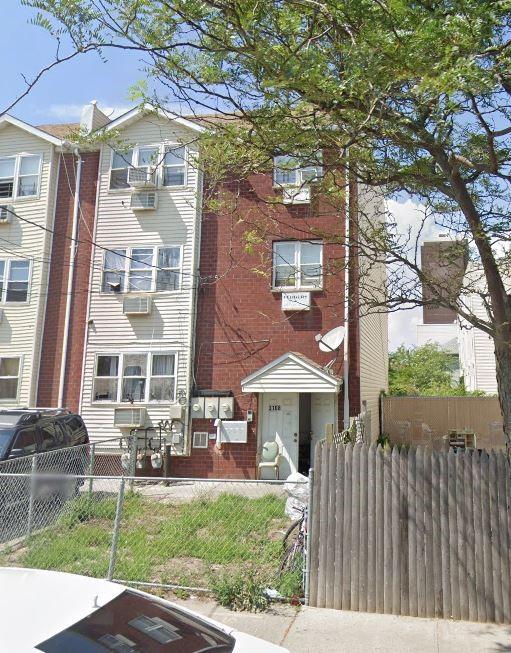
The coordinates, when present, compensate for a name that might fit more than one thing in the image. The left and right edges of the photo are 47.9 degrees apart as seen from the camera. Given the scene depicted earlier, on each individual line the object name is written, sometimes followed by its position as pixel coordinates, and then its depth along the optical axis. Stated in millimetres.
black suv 10047
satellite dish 14172
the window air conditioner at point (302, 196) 14230
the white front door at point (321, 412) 15125
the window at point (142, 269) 16703
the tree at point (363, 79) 5336
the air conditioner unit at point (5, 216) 18172
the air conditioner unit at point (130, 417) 15672
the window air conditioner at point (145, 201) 17125
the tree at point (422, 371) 33875
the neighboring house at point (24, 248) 17141
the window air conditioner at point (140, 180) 16938
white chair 14672
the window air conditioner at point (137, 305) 16422
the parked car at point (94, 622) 2371
